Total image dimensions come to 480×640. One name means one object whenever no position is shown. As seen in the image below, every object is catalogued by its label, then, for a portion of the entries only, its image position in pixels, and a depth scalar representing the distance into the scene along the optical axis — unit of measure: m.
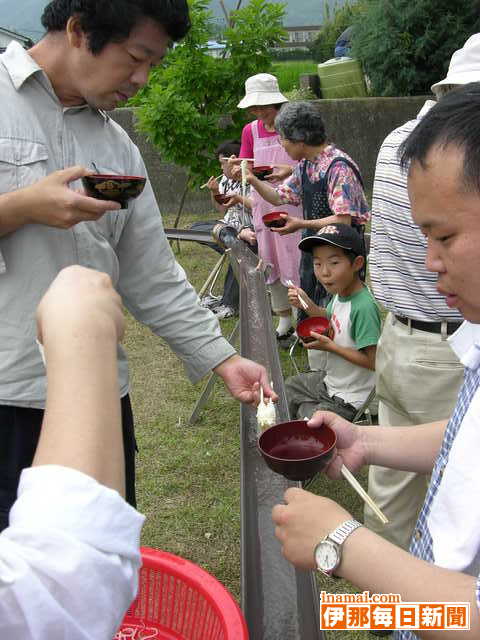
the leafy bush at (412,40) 11.27
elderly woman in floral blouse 3.97
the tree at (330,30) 19.61
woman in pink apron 5.43
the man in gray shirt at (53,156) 1.69
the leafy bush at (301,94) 11.94
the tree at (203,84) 7.21
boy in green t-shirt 3.28
